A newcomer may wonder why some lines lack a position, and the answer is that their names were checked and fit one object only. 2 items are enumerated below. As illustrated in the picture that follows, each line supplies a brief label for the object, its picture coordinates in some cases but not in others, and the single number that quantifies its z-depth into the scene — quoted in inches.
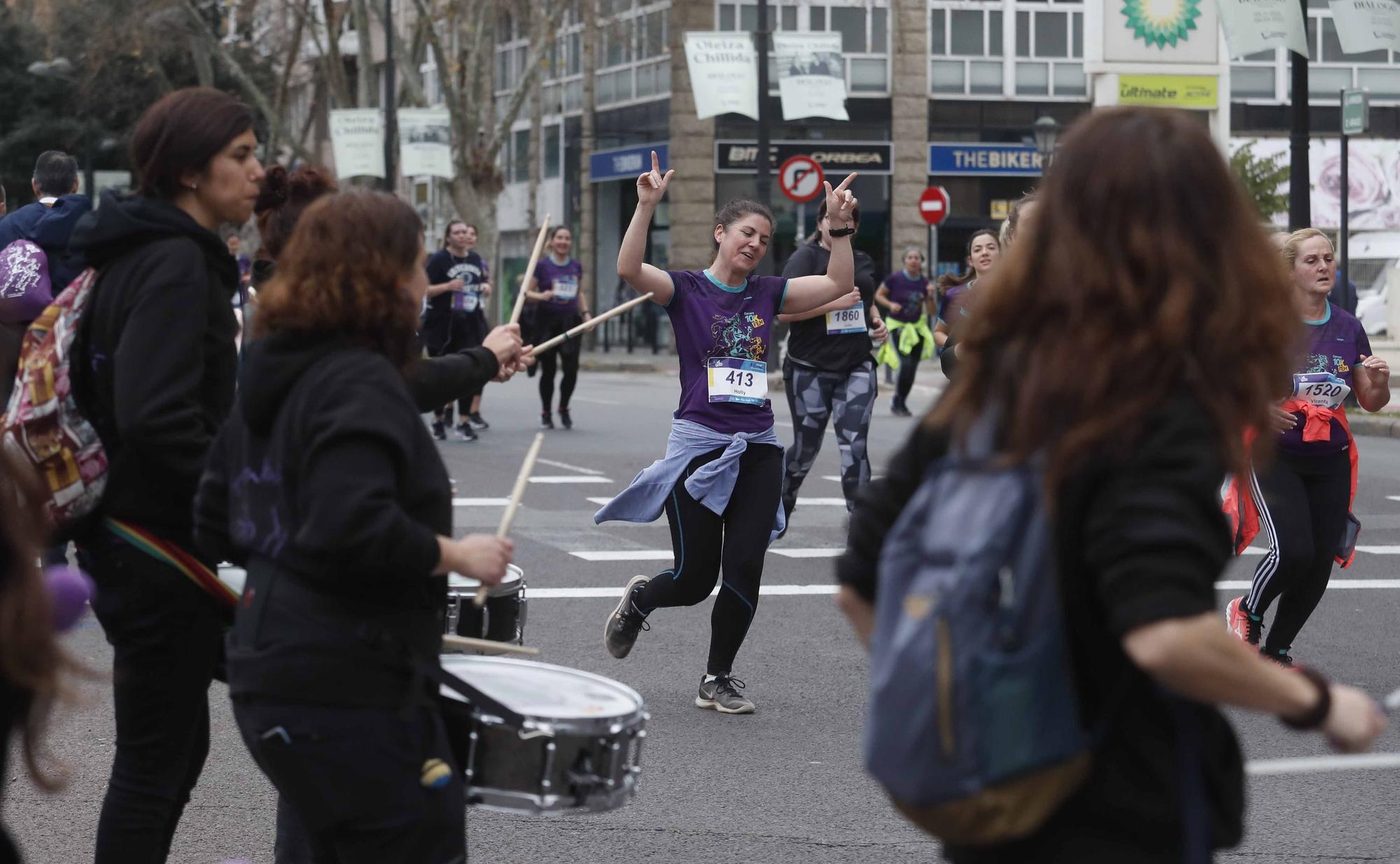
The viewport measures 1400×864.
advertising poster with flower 1685.5
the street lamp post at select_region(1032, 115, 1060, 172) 1366.9
